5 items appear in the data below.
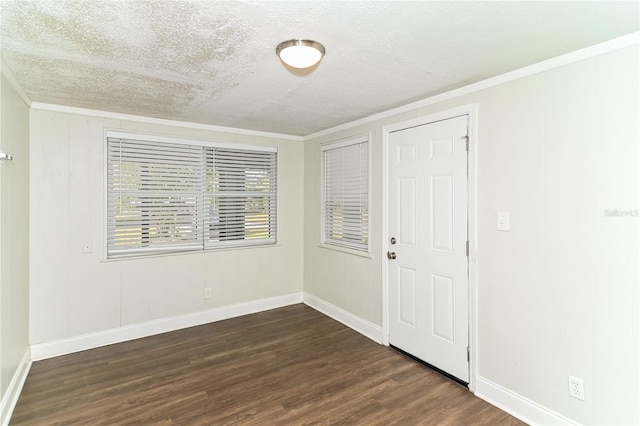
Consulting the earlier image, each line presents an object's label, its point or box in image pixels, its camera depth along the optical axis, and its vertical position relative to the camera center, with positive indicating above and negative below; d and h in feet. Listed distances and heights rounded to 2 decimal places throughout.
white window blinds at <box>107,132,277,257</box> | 11.37 +0.72
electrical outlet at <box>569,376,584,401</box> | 6.53 -3.59
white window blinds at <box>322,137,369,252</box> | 12.19 +0.77
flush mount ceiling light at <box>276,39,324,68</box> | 5.97 +3.04
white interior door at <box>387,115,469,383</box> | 8.79 -0.95
